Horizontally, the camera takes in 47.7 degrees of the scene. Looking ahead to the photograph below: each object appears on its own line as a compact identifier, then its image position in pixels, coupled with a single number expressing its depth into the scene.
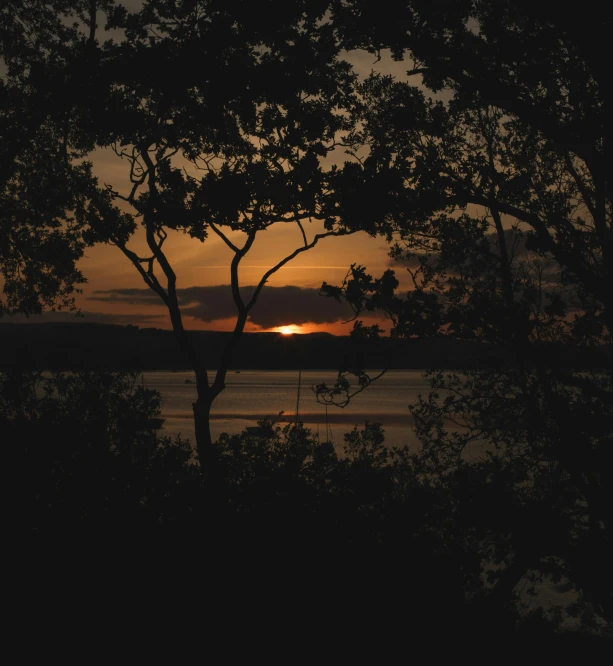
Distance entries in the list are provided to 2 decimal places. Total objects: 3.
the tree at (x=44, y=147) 12.52
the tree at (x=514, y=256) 6.58
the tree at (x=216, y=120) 7.96
